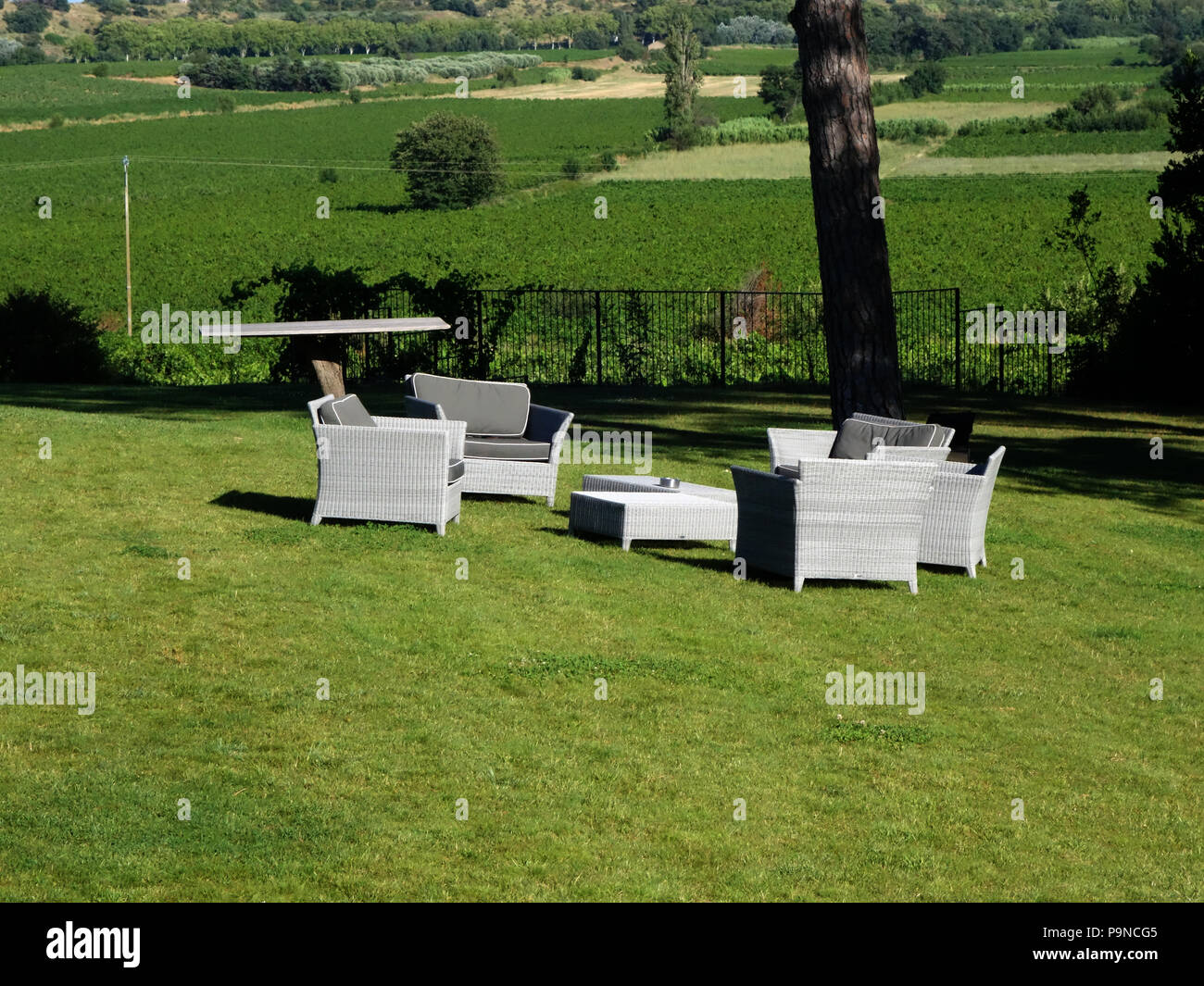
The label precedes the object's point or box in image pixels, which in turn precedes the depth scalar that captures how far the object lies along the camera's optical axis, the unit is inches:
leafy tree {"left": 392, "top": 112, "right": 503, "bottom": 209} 2987.2
